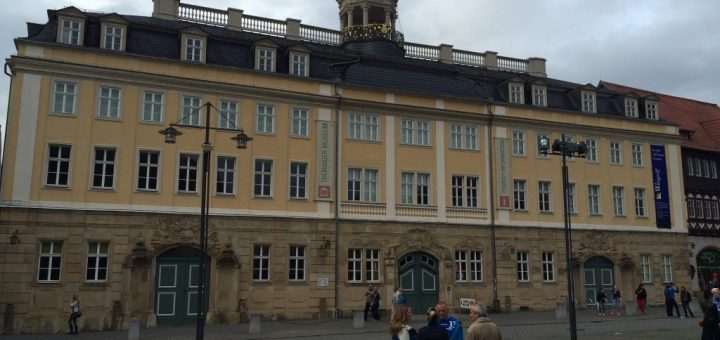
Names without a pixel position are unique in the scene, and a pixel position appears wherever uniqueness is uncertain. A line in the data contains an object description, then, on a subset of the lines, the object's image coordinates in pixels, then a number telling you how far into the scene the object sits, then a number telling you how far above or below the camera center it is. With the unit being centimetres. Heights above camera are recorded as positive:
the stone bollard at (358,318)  2678 -122
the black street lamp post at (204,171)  1744 +329
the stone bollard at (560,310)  3076 -99
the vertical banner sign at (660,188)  4084 +604
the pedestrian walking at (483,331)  825 -52
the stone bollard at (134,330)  2316 -147
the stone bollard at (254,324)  2508 -135
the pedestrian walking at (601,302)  3309 -66
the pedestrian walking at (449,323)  965 -50
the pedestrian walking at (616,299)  3416 -56
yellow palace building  2739 +512
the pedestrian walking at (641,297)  3388 -42
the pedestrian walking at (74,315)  2547 -106
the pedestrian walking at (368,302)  3007 -63
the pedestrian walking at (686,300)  3103 -51
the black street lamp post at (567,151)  2034 +436
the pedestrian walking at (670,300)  3153 -53
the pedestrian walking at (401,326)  930 -52
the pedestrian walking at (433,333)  900 -60
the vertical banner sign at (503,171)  3619 +624
